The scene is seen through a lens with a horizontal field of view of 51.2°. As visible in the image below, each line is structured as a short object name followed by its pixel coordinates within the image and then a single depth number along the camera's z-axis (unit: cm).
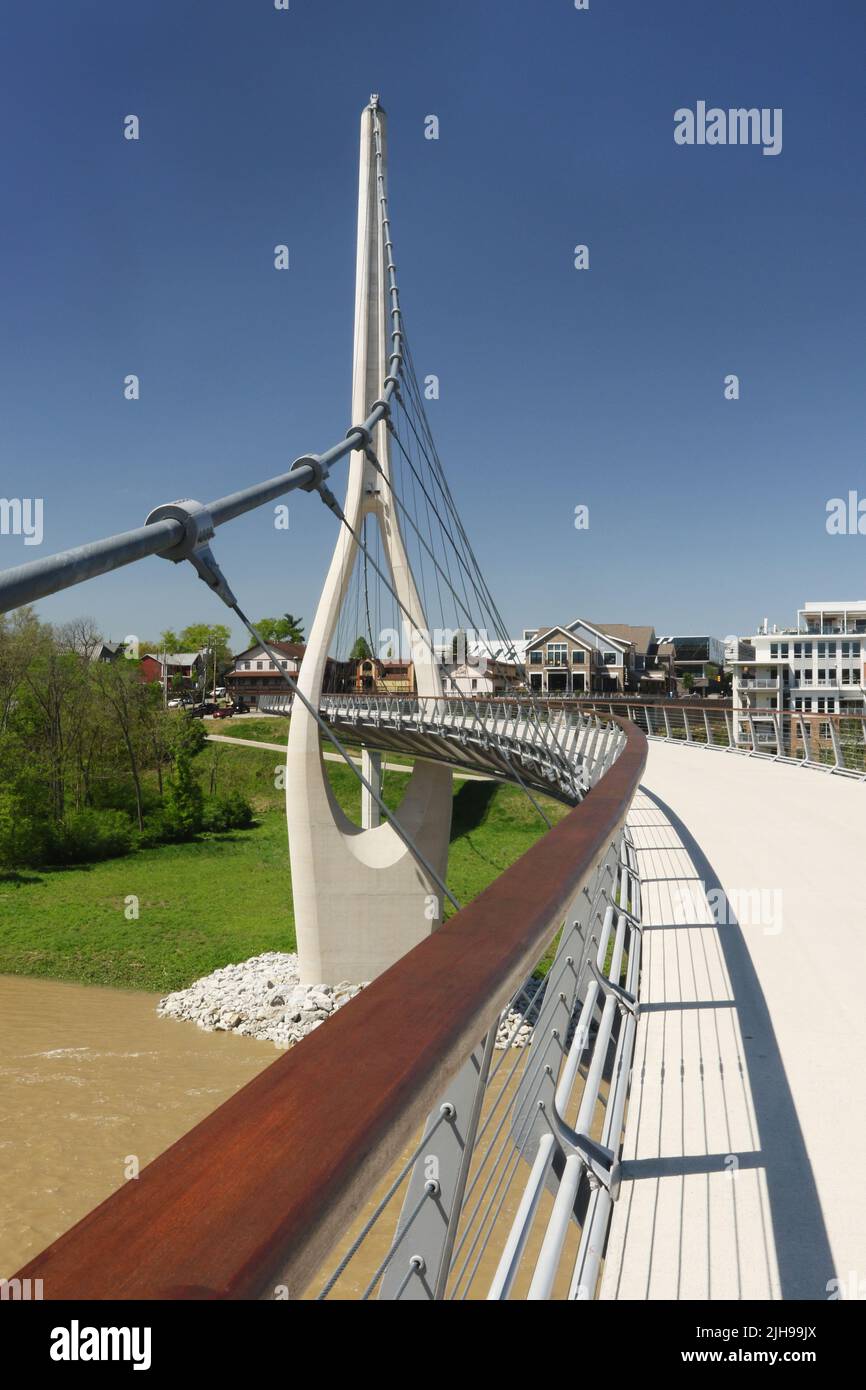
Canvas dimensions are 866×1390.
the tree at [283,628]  8806
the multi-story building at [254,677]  6462
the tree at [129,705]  3847
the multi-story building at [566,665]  5544
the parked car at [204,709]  5653
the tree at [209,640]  8019
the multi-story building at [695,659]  6881
